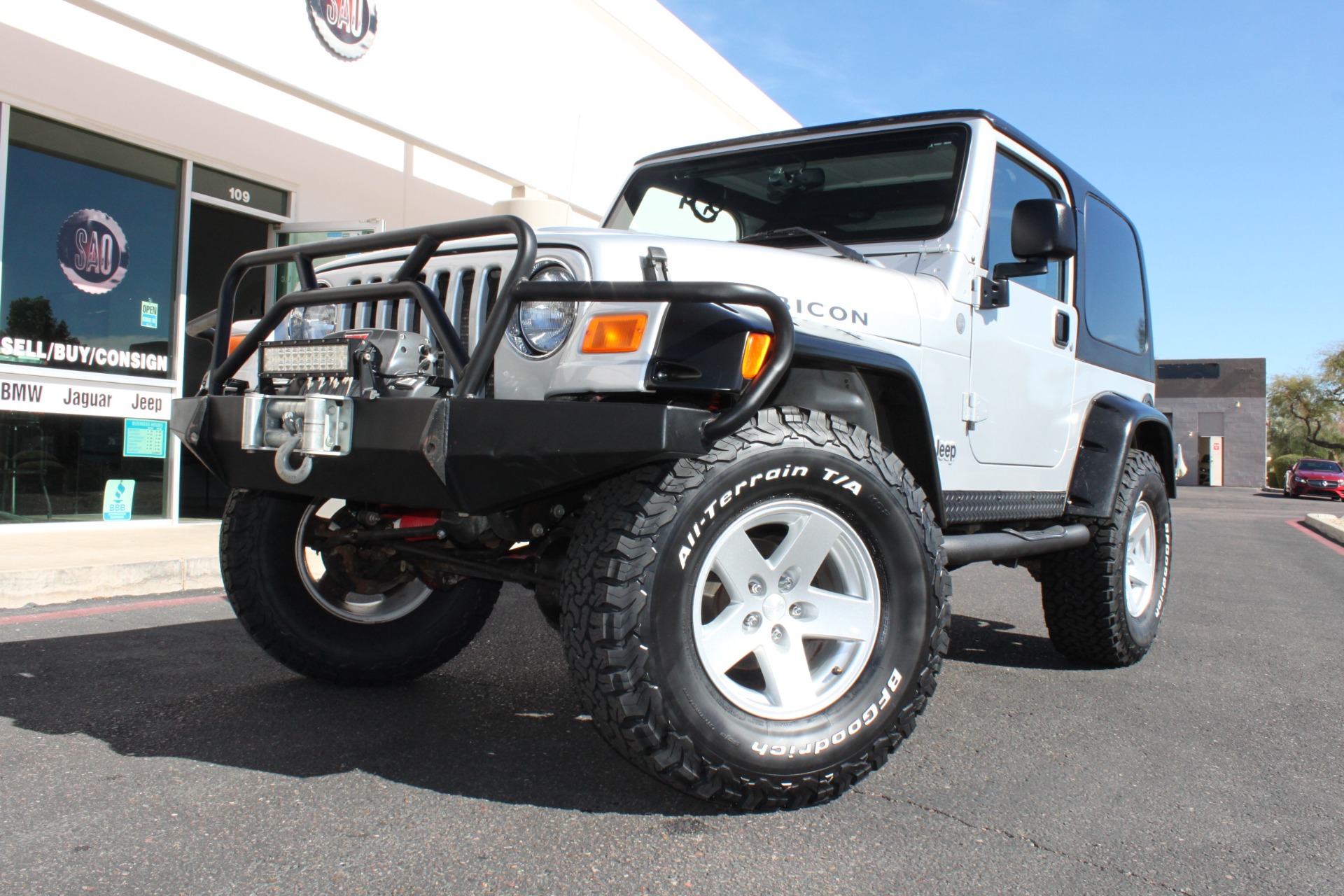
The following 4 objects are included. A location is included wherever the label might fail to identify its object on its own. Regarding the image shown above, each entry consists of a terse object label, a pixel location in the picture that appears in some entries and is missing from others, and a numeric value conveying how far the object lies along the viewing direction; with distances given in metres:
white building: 7.75
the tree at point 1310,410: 62.38
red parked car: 33.91
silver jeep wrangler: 2.30
